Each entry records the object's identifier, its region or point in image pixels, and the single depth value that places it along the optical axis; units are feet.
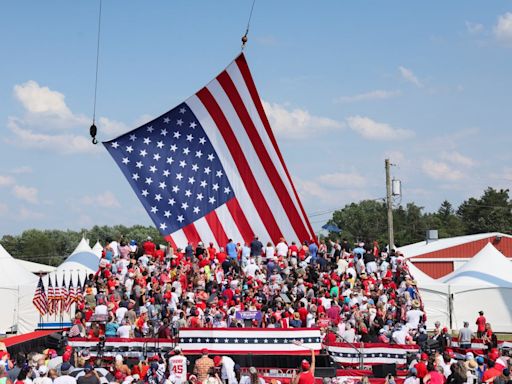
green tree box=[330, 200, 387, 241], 436.76
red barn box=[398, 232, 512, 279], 184.03
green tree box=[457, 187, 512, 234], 343.67
